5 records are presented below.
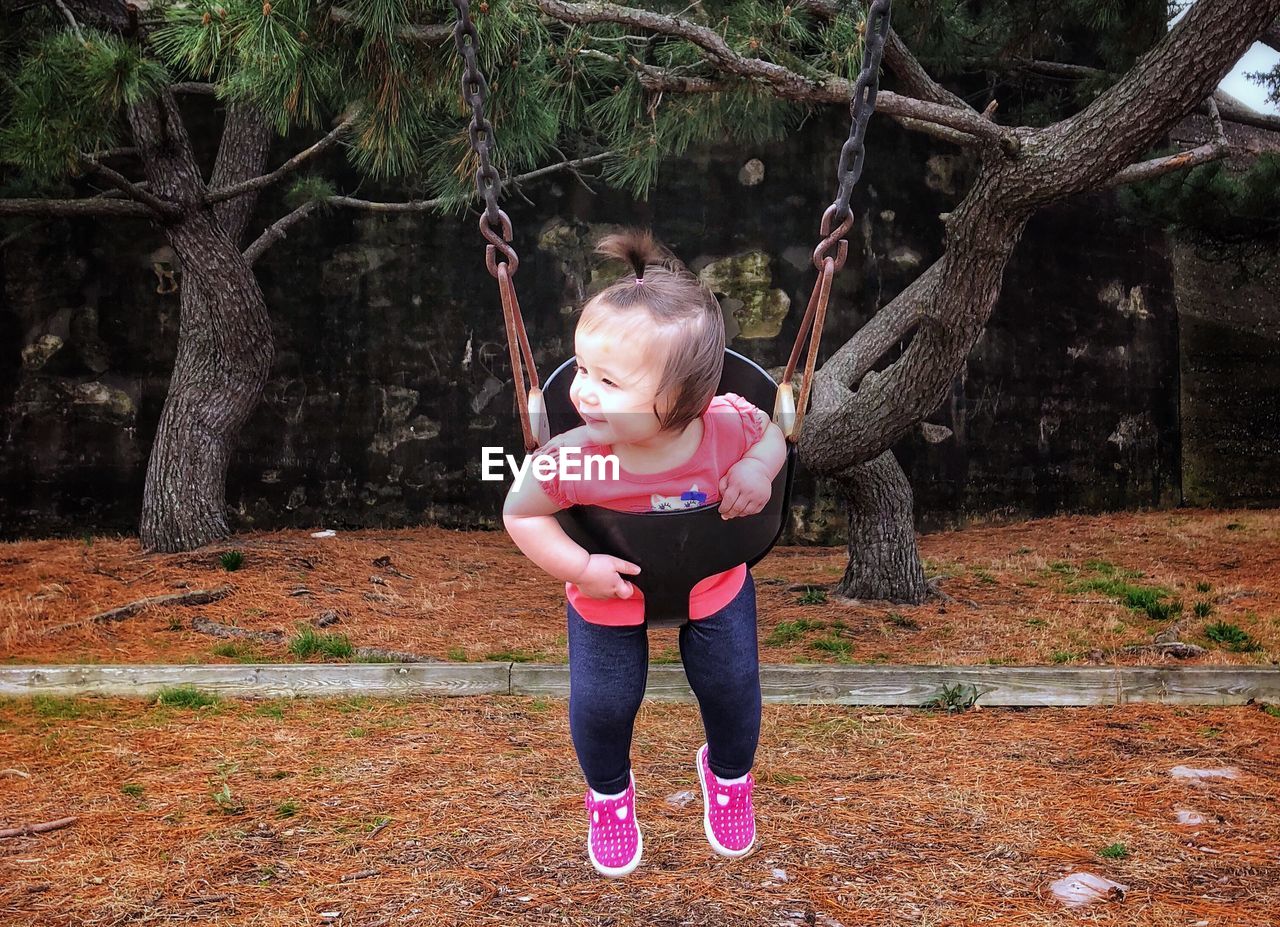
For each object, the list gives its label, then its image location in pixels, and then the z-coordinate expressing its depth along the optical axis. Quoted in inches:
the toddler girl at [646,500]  66.2
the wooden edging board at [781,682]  145.0
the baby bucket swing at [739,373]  67.3
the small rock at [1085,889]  91.7
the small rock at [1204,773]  119.0
